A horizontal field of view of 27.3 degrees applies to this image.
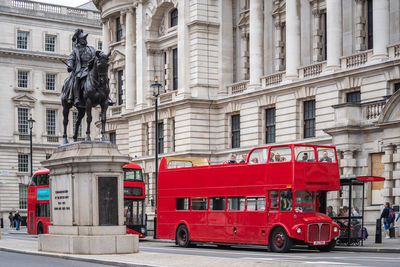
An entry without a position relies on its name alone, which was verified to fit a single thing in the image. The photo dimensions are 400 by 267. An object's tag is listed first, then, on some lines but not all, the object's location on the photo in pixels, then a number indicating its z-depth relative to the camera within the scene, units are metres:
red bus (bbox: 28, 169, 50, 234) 47.12
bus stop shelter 31.98
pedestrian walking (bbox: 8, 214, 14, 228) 72.94
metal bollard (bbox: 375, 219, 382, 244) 31.97
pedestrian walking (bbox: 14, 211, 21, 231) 63.97
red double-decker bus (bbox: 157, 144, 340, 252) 28.69
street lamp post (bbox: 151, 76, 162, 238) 43.62
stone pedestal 24.05
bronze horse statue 25.41
